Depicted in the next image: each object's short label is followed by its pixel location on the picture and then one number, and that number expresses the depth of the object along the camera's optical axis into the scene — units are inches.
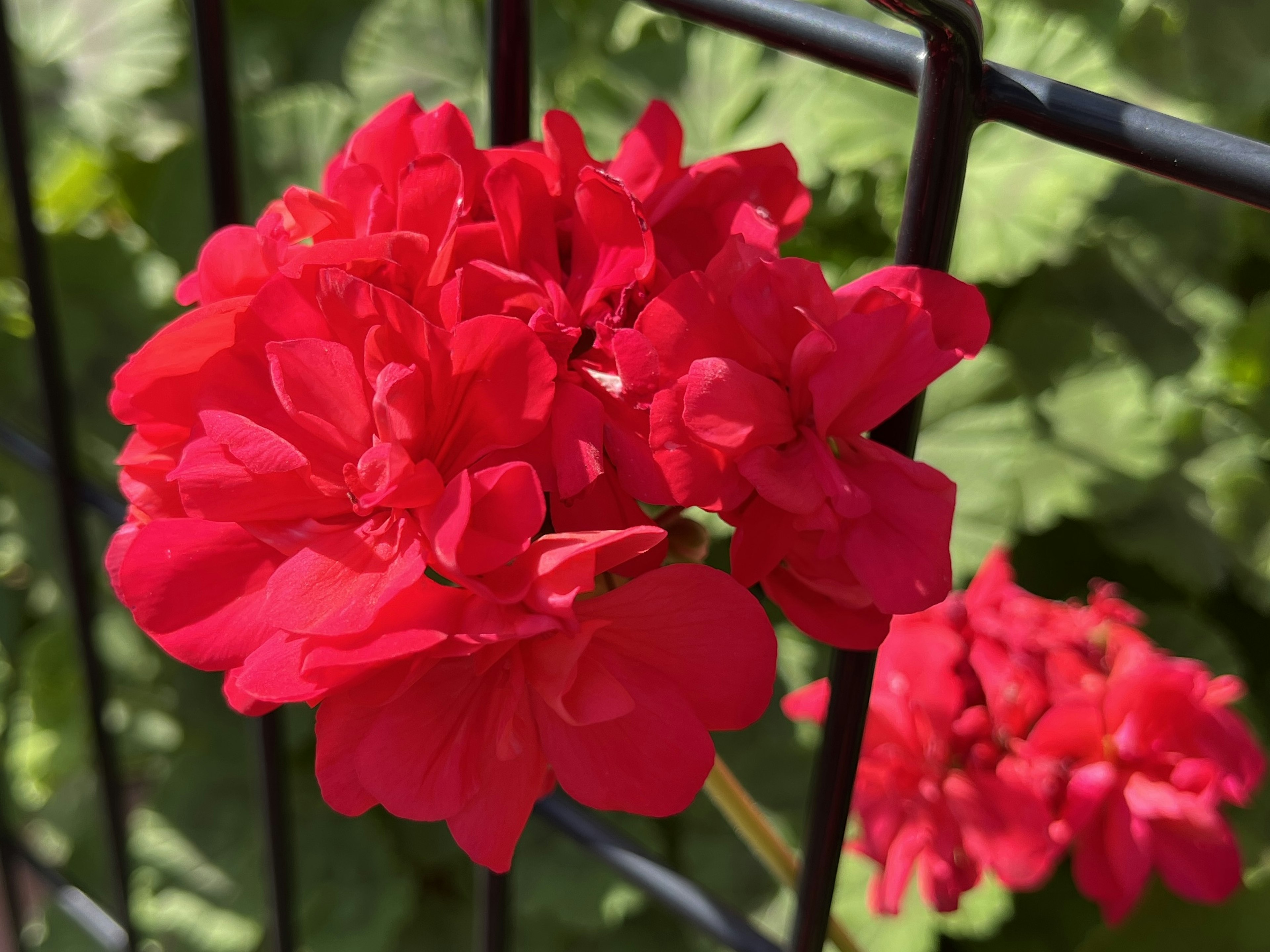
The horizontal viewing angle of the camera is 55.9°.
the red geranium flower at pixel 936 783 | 23.5
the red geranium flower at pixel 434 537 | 11.8
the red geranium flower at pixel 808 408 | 11.9
